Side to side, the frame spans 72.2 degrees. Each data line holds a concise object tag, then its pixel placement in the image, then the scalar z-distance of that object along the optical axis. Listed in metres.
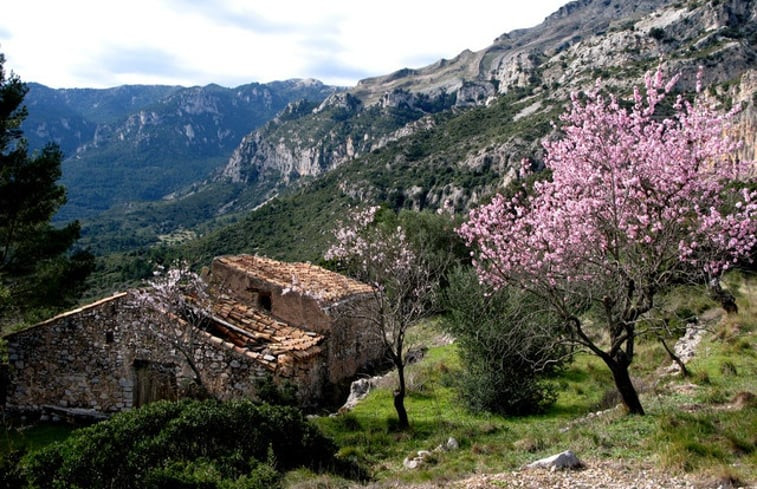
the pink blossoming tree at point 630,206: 8.31
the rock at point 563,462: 6.49
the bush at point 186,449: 6.00
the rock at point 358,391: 13.66
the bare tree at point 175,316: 12.22
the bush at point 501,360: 11.52
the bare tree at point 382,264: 10.61
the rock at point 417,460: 8.13
